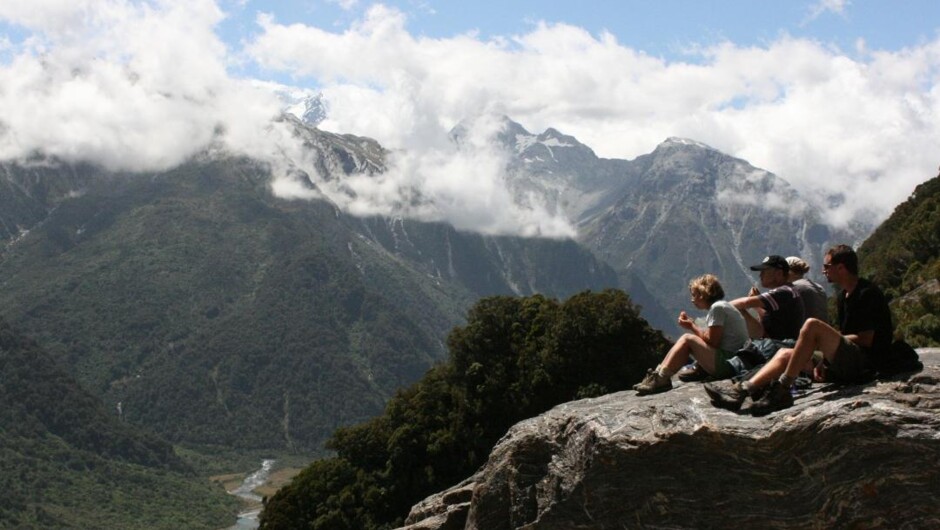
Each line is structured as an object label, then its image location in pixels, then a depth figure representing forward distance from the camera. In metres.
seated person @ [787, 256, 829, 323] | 19.70
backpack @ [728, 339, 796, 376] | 18.81
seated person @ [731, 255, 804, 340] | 19.84
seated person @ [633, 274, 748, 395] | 19.58
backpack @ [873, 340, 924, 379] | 16.88
